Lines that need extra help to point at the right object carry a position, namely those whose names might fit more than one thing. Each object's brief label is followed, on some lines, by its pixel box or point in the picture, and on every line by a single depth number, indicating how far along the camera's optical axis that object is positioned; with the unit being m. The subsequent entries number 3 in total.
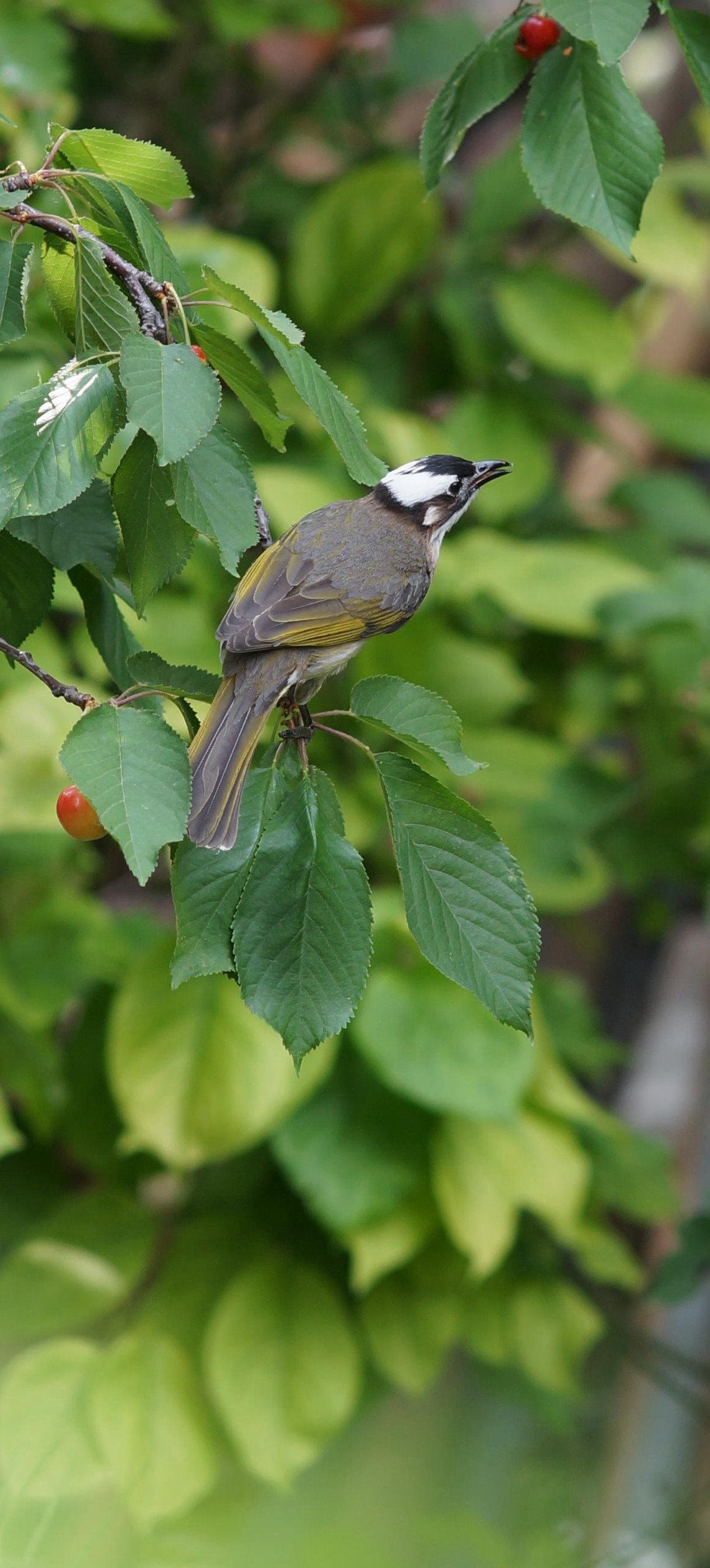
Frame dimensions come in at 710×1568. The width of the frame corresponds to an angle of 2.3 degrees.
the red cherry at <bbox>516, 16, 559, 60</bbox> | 5.42
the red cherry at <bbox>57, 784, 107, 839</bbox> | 5.38
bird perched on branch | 5.42
